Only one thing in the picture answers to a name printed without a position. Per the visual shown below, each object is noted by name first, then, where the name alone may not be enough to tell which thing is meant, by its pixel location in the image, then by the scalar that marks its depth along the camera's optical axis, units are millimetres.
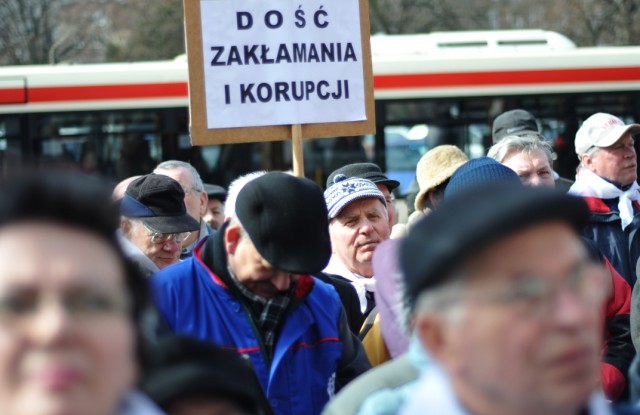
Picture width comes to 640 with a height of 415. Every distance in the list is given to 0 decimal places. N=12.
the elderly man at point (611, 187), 11562
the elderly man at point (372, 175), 11945
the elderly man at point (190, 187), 13016
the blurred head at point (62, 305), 3369
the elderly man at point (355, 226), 10055
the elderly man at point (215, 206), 16656
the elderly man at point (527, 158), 12359
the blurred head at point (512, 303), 3637
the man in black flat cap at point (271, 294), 6582
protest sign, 10039
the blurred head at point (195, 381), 4367
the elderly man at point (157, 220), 9875
